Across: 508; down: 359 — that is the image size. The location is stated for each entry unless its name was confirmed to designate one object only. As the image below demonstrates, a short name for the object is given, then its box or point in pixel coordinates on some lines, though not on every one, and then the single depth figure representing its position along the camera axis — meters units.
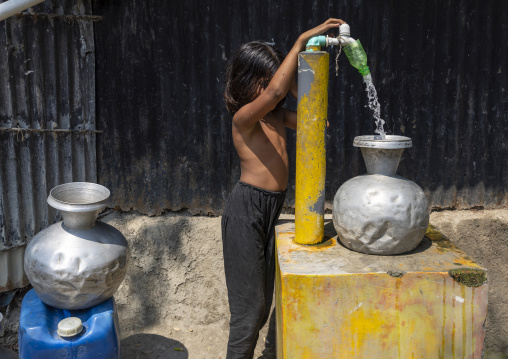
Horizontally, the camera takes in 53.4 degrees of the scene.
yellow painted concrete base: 2.09
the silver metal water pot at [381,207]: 2.13
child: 2.79
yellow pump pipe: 2.30
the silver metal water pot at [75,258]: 2.55
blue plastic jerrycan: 2.52
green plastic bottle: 2.32
